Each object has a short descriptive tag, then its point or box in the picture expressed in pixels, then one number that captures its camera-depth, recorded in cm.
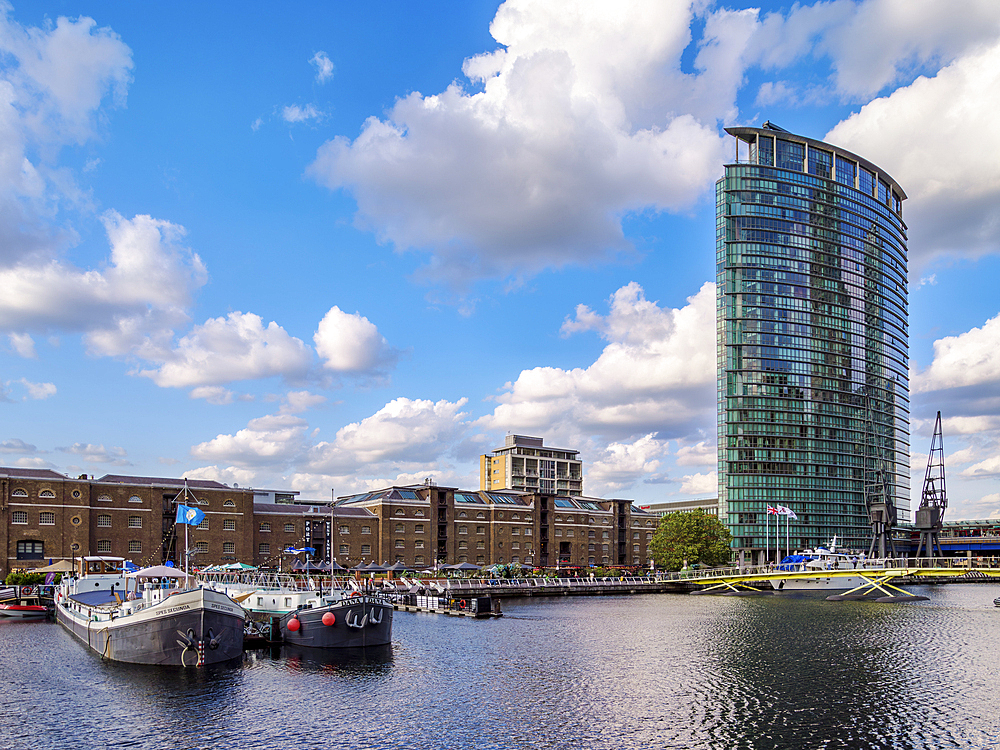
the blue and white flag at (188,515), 5994
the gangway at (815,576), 11706
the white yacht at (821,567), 12456
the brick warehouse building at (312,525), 11531
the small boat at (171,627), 4947
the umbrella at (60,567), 9931
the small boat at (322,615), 5838
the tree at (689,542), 15525
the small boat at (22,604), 8638
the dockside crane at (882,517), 18462
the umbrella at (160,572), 5447
